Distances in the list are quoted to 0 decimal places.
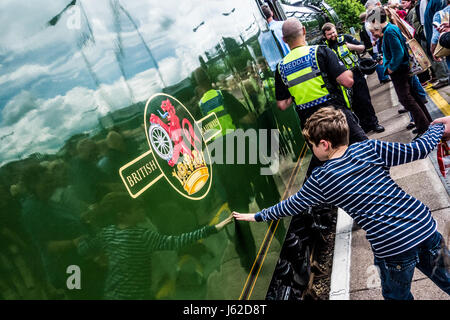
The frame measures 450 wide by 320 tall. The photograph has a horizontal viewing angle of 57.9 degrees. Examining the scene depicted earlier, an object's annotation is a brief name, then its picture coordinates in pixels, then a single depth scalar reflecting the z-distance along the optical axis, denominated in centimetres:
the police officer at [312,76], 353
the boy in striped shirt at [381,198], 199
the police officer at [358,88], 637
